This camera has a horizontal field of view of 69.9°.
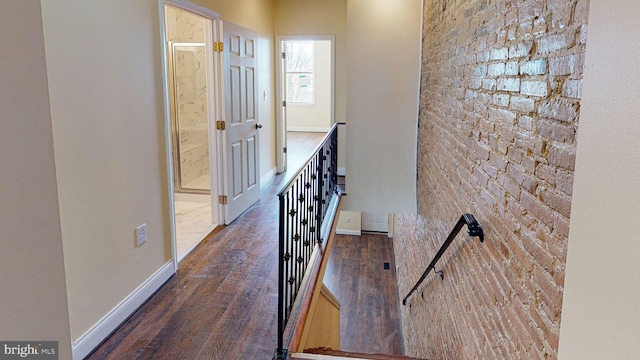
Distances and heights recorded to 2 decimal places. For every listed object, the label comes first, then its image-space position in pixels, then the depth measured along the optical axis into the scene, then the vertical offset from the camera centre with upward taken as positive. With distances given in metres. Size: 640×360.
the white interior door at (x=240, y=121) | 4.57 -0.21
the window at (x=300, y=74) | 12.19 +0.74
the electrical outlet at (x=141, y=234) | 3.00 -0.87
